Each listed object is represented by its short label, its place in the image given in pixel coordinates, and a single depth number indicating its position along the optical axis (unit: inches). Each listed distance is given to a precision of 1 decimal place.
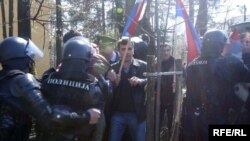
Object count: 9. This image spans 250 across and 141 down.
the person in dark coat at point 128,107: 202.4
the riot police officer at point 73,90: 138.3
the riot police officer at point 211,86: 171.6
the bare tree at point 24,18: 333.1
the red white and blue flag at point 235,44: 189.0
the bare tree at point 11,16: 325.7
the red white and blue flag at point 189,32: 196.9
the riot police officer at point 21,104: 131.6
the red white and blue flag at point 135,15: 193.0
